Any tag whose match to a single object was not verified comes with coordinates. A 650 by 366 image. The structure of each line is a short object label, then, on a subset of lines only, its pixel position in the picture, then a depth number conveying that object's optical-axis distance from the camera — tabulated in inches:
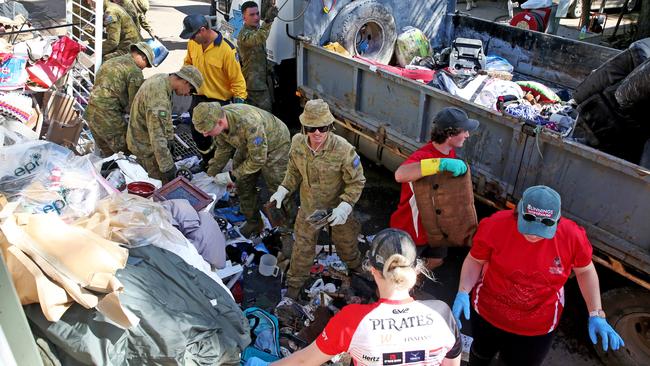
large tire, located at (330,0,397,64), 249.3
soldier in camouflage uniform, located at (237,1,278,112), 243.3
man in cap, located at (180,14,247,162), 224.7
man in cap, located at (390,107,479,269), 136.6
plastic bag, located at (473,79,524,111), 201.2
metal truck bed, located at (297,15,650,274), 134.6
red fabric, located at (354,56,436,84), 225.3
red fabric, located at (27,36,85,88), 203.6
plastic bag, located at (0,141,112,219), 118.6
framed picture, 167.5
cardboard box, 200.4
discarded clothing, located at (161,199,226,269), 147.3
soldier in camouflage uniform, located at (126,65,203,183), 190.4
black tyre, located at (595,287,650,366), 138.2
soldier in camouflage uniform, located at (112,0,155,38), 339.9
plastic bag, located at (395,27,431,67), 265.6
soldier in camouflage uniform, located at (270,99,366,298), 151.4
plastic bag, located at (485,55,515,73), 242.7
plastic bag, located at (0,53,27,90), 191.8
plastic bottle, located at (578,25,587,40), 403.9
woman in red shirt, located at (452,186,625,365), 106.8
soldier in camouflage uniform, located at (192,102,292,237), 175.5
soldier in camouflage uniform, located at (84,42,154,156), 210.8
